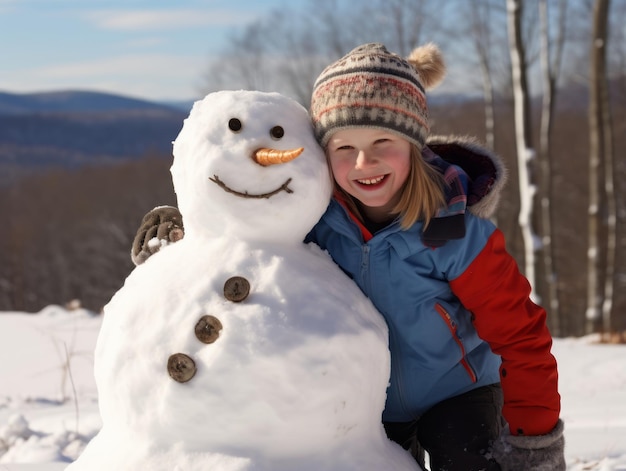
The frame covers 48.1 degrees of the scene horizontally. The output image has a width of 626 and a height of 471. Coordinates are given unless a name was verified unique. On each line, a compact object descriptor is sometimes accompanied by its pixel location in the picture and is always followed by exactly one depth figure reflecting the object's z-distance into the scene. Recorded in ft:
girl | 6.68
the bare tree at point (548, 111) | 39.93
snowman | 5.51
